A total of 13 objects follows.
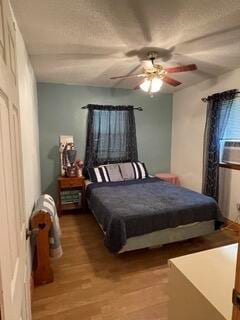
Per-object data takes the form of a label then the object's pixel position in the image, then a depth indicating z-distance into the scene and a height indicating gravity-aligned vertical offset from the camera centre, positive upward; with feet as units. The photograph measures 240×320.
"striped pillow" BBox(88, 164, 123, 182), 12.60 -2.11
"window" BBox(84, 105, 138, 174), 13.47 +0.25
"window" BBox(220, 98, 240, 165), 10.57 -0.02
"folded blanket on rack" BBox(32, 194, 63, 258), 6.97 -3.24
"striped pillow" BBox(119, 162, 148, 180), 13.20 -2.01
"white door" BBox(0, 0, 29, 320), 2.24 -0.68
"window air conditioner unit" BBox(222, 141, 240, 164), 10.73 -0.71
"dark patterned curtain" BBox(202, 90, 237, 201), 10.88 +0.30
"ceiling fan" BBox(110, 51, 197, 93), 7.80 +2.49
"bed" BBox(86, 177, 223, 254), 7.37 -2.93
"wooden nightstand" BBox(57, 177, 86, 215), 12.13 -3.24
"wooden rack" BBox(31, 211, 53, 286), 6.60 -3.42
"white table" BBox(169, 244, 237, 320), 2.94 -2.24
